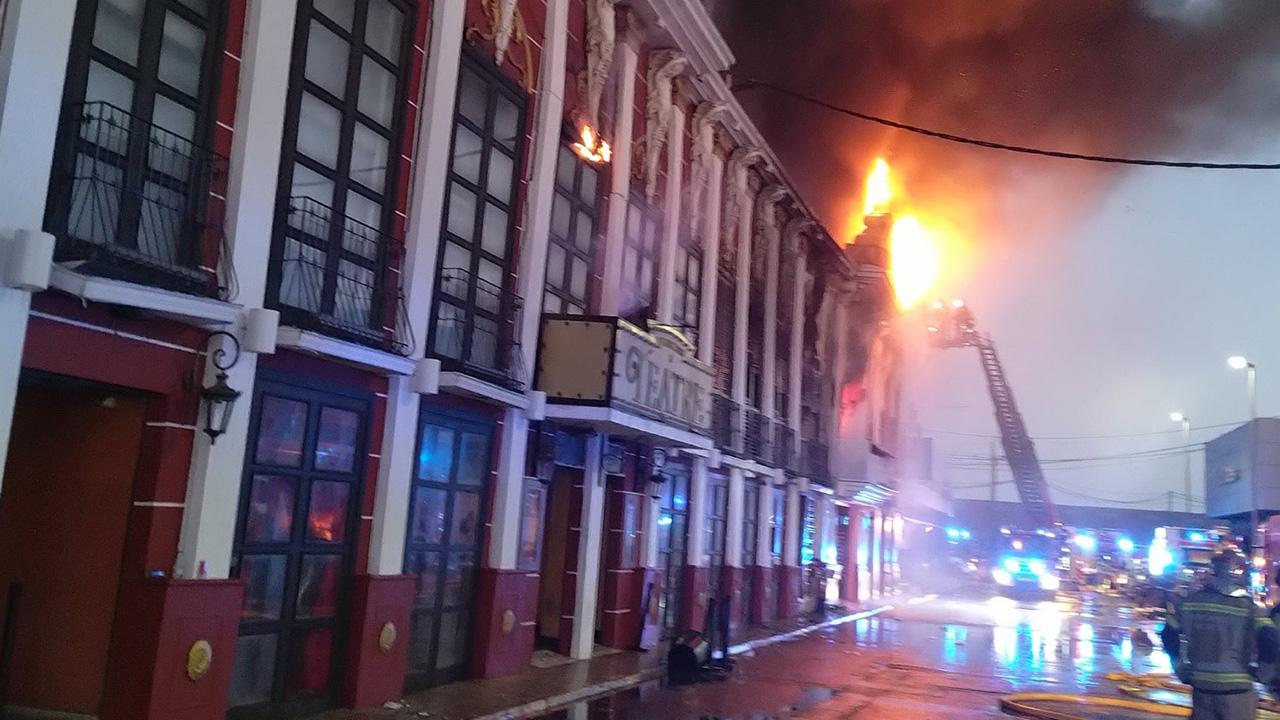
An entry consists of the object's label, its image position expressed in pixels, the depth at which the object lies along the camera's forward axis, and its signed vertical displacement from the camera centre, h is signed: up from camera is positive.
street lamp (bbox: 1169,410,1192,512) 48.40 +6.72
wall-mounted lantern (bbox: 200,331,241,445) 8.66 +0.78
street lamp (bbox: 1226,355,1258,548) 34.59 +3.44
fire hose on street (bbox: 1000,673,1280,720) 12.69 -1.96
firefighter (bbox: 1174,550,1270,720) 8.88 -0.72
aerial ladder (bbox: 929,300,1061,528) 46.19 +6.28
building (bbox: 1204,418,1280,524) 35.44 +3.52
